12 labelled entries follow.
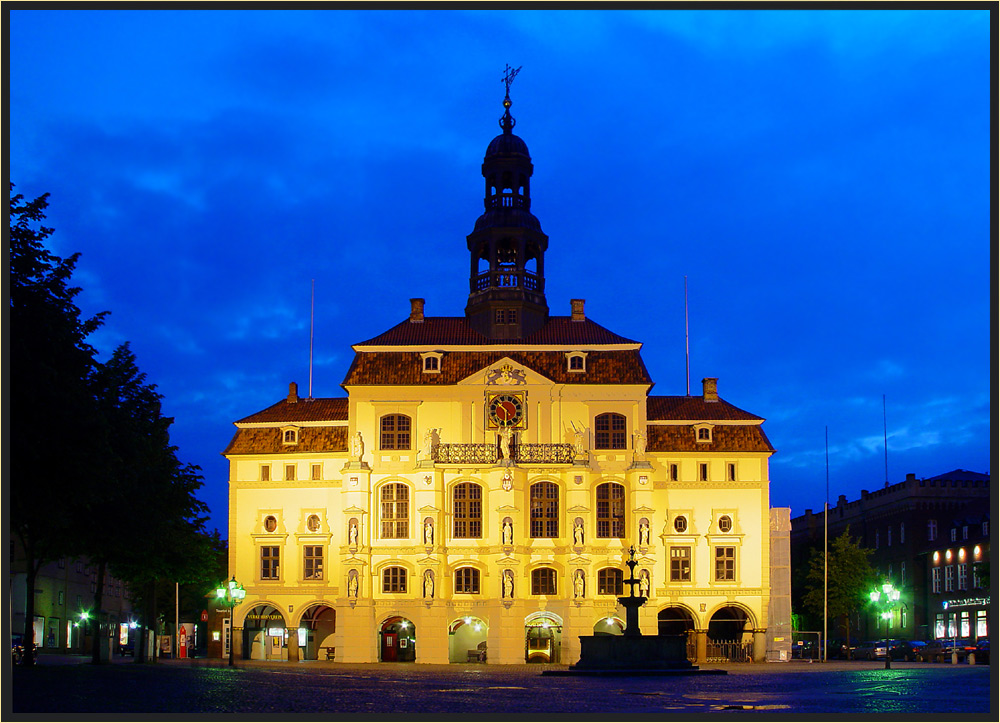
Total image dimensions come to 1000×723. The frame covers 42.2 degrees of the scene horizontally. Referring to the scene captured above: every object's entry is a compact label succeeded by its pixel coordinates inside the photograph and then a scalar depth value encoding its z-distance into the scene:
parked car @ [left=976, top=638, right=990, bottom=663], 63.47
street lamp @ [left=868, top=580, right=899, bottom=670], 64.06
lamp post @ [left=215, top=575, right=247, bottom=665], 60.50
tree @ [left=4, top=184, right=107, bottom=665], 30.05
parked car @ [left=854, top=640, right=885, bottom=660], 74.94
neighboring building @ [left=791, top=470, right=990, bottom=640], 99.19
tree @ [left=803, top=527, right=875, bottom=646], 92.81
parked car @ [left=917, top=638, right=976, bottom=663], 68.12
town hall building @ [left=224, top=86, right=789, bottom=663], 69.94
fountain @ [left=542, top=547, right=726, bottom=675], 47.38
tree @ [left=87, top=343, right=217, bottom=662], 40.28
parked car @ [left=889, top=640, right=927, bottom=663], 74.75
